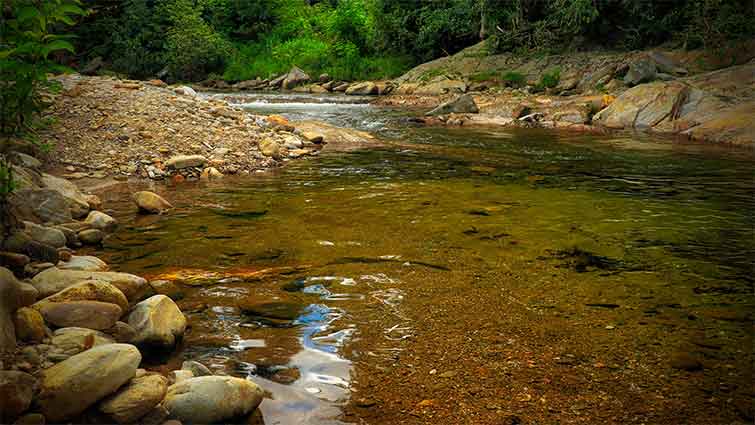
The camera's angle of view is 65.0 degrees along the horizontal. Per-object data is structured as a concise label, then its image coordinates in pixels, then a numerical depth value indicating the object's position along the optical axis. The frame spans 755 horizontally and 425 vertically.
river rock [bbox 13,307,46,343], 2.51
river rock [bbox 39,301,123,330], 2.79
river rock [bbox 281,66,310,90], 31.38
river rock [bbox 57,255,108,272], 3.64
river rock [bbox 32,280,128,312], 2.90
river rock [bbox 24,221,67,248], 4.00
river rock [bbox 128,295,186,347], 2.86
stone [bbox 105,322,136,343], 2.83
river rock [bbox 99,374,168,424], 2.22
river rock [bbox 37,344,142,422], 2.15
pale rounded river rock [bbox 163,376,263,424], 2.25
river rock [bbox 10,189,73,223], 4.57
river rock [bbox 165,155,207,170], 7.87
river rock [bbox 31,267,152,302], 3.14
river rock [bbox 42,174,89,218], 5.27
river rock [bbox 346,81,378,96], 26.98
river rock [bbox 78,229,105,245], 4.62
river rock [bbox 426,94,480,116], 17.25
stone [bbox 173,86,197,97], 11.10
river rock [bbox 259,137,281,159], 9.27
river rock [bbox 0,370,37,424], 2.02
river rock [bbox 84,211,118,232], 5.02
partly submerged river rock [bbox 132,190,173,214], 5.78
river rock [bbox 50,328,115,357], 2.51
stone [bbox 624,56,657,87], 17.94
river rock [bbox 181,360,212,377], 2.60
